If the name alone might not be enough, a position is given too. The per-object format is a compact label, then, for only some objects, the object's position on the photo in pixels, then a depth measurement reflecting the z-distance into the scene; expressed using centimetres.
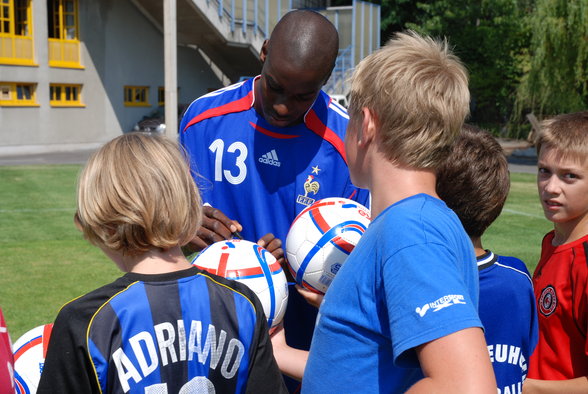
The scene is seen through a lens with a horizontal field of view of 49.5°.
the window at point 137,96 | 3192
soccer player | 332
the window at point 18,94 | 2620
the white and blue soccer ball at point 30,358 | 271
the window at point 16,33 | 2609
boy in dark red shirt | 285
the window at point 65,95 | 2835
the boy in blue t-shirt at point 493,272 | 250
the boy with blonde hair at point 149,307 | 194
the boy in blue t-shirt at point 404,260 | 152
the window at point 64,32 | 2817
